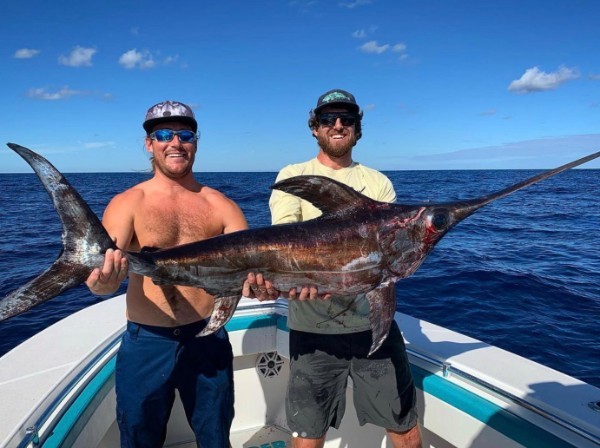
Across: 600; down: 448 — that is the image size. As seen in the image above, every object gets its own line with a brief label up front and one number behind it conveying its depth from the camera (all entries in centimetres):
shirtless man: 289
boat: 265
